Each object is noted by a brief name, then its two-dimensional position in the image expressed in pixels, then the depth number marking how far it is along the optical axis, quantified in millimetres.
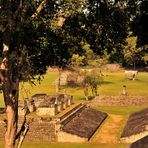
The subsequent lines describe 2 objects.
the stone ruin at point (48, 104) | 37688
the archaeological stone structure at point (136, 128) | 32875
